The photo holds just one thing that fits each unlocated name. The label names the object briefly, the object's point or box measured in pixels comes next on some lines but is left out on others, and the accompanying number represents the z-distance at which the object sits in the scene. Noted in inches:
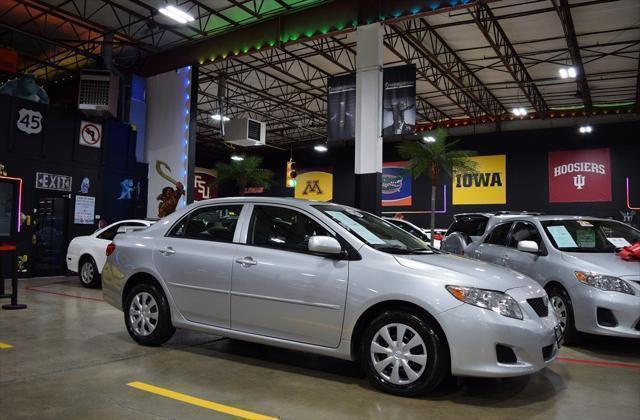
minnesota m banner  1117.1
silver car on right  190.7
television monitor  290.0
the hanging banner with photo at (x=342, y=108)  438.9
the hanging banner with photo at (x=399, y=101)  411.2
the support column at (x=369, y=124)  418.3
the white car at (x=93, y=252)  387.9
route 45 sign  464.8
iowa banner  895.1
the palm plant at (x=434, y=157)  745.0
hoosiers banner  816.9
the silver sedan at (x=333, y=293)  135.3
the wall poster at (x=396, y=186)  994.1
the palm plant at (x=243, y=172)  1065.5
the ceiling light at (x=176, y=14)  441.5
